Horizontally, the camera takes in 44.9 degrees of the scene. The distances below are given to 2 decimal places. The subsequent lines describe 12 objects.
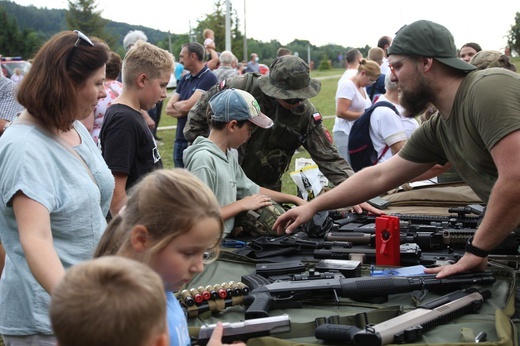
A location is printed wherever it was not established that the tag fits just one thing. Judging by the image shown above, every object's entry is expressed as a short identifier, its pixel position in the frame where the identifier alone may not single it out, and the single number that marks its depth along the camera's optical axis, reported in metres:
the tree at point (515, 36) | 26.19
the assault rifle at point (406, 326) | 2.26
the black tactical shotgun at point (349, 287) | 2.68
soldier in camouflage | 4.48
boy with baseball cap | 3.56
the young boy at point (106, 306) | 1.24
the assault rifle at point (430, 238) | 3.46
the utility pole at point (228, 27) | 24.89
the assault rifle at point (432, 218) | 3.84
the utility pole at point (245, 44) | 38.93
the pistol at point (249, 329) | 2.27
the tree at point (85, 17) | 55.80
